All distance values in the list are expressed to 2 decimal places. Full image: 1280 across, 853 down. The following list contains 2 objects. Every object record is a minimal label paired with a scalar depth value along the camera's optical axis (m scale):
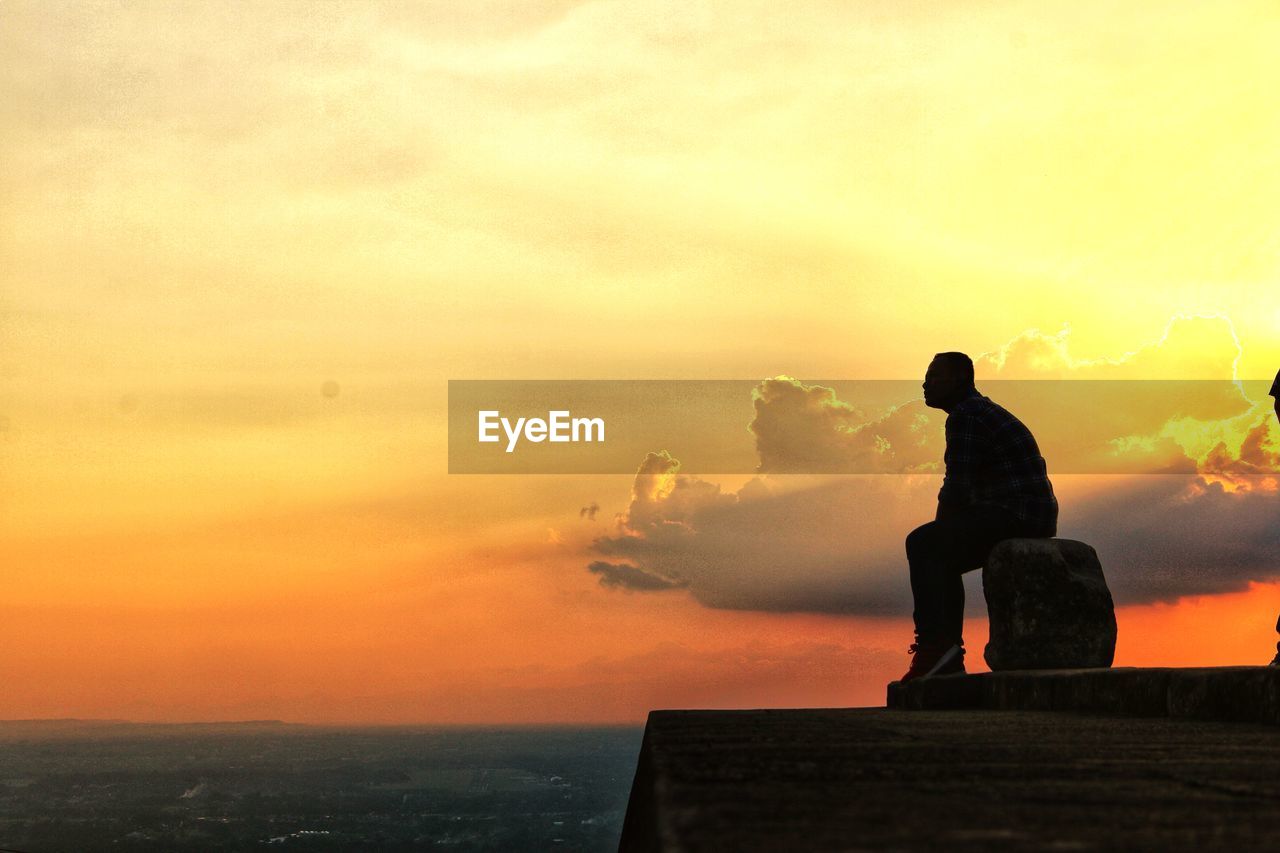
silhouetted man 8.59
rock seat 8.02
